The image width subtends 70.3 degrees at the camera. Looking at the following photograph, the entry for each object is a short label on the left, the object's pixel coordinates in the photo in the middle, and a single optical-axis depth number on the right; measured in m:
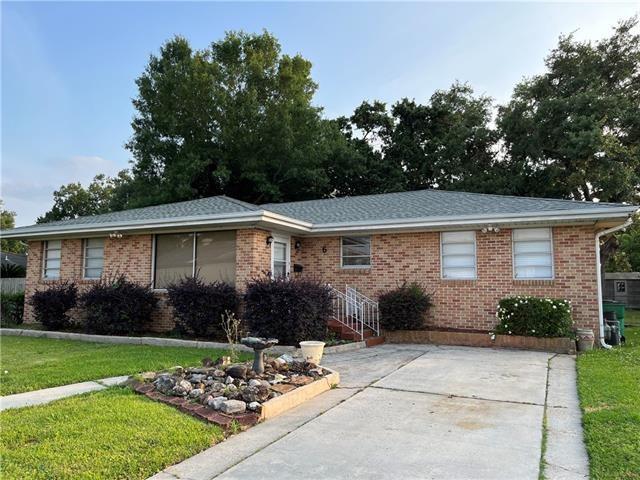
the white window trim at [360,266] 12.23
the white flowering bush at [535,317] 9.48
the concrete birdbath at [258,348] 5.95
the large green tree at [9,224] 46.72
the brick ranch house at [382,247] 10.23
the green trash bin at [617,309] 10.81
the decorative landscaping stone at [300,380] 5.81
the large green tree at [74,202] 41.94
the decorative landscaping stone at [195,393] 5.12
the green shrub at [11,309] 14.10
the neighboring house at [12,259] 28.84
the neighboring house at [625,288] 24.73
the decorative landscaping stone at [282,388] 5.43
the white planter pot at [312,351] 7.40
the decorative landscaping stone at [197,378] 5.65
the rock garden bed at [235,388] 4.76
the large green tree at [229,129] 25.58
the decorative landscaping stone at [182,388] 5.24
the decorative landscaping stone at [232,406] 4.73
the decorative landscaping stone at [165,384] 5.38
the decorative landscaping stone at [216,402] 4.79
